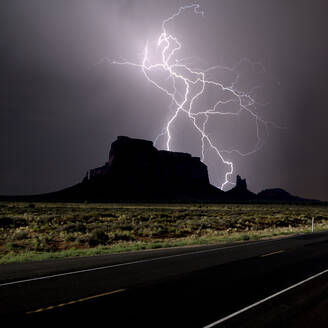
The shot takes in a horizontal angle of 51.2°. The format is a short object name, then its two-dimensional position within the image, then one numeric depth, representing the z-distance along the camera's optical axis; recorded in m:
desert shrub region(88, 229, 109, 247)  20.09
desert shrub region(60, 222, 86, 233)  24.95
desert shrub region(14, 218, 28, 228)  28.25
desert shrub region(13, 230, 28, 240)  20.97
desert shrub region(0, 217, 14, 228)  27.69
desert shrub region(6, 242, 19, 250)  17.84
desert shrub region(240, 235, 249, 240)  21.73
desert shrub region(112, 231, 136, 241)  22.44
